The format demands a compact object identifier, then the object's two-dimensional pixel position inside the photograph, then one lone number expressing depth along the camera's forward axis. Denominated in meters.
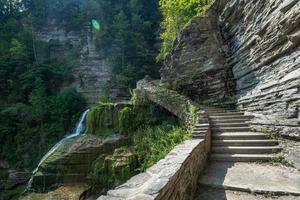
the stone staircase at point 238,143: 5.96
